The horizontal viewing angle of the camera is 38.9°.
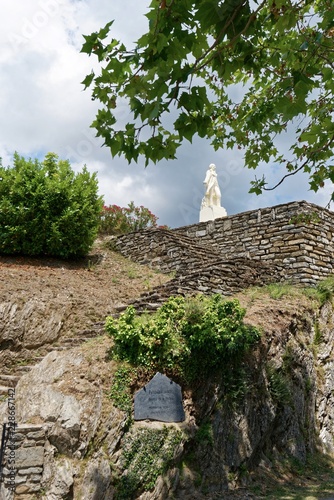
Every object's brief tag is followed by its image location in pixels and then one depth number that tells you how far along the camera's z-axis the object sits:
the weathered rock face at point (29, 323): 8.99
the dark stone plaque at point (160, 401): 6.96
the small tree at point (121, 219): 18.20
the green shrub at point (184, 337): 7.45
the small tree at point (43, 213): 13.20
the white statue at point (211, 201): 18.66
